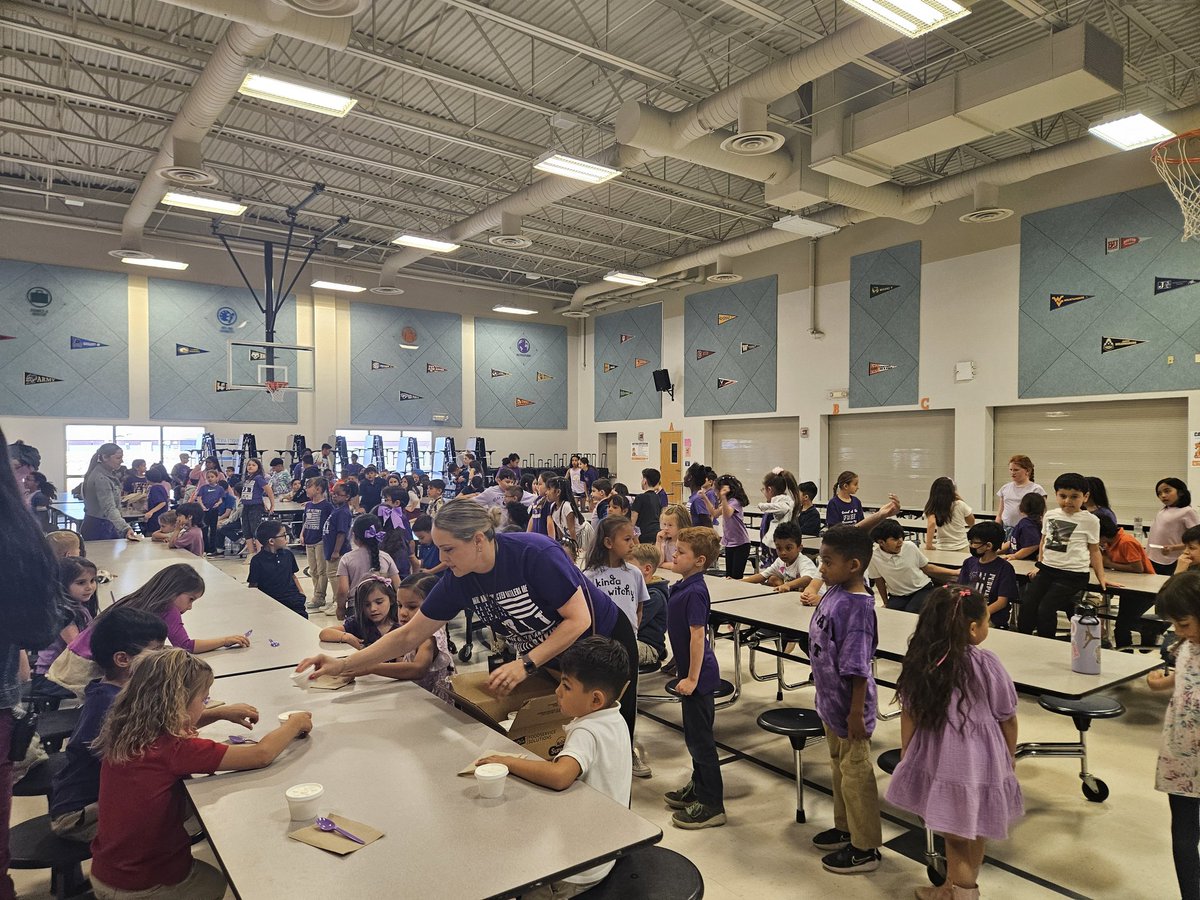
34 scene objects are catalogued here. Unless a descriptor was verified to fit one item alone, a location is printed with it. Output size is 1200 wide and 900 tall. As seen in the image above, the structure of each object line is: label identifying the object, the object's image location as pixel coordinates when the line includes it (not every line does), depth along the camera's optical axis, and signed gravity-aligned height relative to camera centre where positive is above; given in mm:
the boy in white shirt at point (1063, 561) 4918 -785
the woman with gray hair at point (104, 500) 6930 -543
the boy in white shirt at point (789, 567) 5250 -909
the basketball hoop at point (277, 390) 14438 +1074
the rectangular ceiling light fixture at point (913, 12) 4973 +2950
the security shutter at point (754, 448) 14289 -79
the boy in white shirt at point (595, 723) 2027 -802
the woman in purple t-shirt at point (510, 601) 2477 -558
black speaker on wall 16406 +1404
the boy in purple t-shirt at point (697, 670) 3268 -1010
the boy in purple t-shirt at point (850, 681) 2844 -930
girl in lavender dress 2432 -987
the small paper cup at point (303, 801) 1777 -856
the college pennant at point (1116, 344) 9555 +1300
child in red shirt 1968 -911
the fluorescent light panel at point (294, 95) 6156 +3014
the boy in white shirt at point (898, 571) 4973 -865
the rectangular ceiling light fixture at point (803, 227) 10242 +3062
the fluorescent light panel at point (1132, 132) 6621 +2863
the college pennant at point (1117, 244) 9549 +2591
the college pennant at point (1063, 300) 10031 +1969
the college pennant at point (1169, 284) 9055 +1961
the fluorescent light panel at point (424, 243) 10875 +3021
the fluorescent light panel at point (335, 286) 13266 +2871
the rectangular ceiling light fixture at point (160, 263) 11547 +2875
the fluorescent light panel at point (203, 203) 9148 +3011
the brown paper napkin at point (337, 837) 1650 -896
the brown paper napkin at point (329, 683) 2861 -926
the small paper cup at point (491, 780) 1868 -847
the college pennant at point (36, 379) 13070 +1174
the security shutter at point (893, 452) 11859 -147
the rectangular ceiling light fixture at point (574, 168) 7902 +3052
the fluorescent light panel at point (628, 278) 13080 +2974
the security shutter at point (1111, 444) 9398 -7
